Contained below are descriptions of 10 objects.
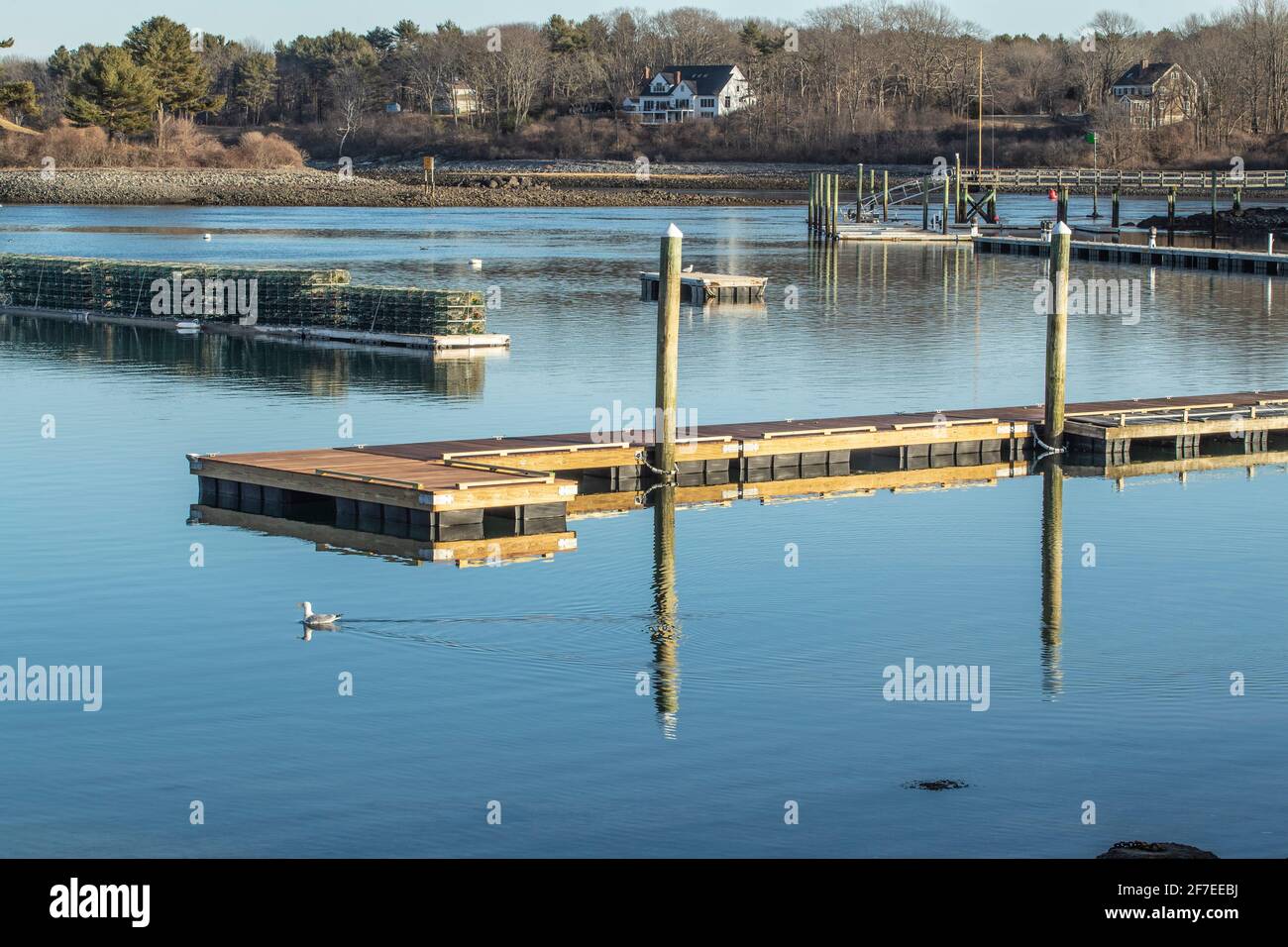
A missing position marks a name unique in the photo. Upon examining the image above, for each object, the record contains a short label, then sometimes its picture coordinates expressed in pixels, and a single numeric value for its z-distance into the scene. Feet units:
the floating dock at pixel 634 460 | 81.87
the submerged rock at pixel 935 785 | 52.20
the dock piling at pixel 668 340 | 93.30
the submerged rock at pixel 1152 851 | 44.83
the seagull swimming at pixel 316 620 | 68.34
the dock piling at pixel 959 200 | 327.04
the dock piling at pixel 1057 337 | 101.86
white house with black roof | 653.71
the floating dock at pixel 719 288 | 204.44
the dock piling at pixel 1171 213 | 308.19
